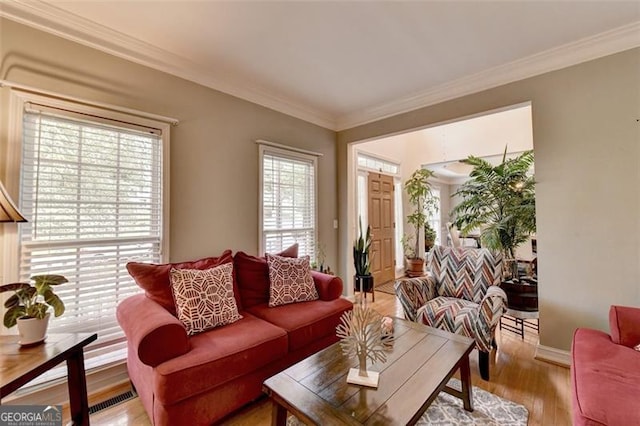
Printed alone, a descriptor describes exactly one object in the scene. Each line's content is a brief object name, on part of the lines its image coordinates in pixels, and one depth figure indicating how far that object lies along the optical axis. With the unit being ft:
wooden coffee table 3.58
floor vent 5.71
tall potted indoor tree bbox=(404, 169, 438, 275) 17.07
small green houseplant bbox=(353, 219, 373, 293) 12.60
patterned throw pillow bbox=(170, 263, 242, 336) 5.86
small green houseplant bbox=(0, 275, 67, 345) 4.39
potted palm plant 8.95
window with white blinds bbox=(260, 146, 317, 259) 9.99
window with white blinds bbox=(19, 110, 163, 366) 5.67
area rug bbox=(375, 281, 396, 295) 14.67
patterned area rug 5.24
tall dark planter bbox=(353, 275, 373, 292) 12.57
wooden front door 15.66
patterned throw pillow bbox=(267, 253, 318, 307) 7.63
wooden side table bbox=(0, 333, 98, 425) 3.64
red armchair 3.42
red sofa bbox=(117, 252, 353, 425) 4.62
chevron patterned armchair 6.63
